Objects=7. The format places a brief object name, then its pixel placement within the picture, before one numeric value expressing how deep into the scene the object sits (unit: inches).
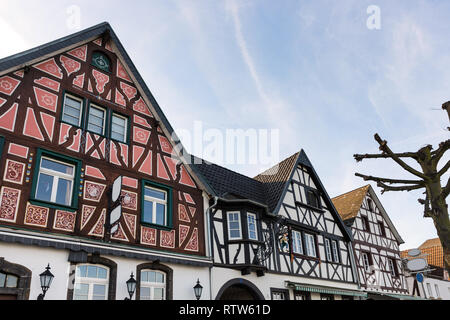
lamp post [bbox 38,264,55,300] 318.0
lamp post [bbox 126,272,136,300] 375.2
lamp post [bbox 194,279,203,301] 436.1
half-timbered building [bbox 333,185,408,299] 785.1
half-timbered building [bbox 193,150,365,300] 508.7
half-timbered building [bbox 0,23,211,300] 336.2
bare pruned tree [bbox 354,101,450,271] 219.6
